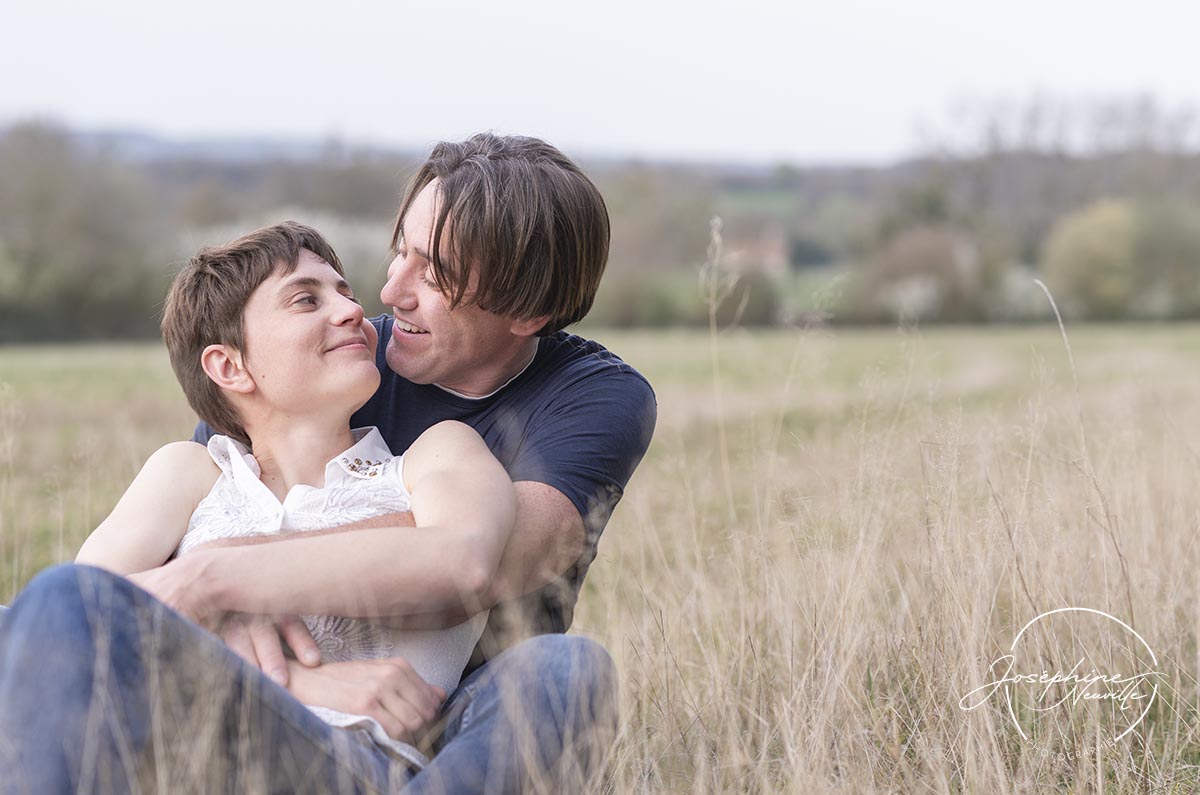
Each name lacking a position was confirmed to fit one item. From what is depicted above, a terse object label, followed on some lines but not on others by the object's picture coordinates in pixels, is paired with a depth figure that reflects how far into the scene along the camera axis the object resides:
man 2.35
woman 2.56
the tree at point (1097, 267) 49.94
